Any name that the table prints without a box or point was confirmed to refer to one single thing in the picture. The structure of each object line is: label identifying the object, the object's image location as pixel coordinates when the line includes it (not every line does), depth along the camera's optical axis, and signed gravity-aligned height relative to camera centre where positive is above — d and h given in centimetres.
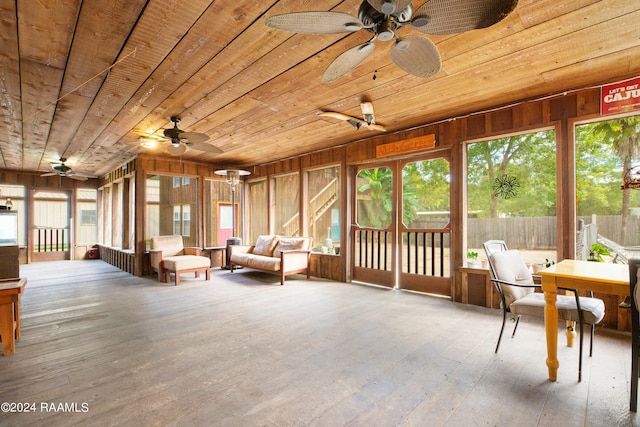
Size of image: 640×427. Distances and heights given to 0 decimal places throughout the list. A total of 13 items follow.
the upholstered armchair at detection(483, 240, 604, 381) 216 -67
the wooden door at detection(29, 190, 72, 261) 848 -23
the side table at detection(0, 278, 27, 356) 242 -77
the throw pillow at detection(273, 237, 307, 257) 592 -54
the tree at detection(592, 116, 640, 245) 309 +81
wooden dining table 190 -45
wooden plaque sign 437 +111
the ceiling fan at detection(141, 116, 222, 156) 389 +106
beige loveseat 542 -76
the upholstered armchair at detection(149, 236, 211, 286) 539 -77
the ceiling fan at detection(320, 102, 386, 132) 355 +132
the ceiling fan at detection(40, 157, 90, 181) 664 +112
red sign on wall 290 +119
